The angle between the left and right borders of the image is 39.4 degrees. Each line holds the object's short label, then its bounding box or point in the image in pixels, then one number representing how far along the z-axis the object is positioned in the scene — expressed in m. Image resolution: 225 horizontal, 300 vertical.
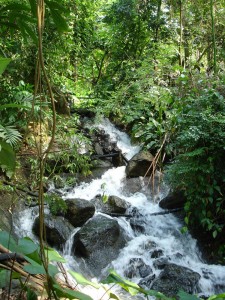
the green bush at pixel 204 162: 4.30
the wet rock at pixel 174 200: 5.74
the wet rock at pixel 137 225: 5.54
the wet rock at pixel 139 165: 7.11
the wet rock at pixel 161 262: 4.63
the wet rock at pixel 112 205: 5.84
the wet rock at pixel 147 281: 4.35
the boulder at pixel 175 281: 4.10
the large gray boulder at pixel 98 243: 4.77
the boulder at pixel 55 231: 4.85
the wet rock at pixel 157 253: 4.88
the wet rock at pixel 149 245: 5.05
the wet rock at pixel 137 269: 4.56
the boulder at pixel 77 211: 5.23
